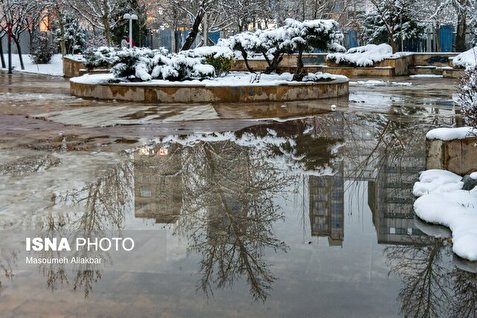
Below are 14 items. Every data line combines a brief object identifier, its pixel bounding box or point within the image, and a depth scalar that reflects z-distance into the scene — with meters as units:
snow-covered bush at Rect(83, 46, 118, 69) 19.98
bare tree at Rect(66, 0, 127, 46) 30.42
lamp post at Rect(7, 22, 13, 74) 34.74
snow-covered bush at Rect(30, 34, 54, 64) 40.73
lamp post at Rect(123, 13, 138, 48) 27.48
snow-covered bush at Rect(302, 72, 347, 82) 19.45
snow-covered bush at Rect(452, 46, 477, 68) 28.89
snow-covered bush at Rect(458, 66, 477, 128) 6.76
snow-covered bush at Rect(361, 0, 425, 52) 39.53
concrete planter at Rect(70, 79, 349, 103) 17.47
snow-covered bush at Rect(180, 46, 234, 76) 20.27
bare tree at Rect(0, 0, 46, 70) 34.91
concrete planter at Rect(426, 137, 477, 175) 7.48
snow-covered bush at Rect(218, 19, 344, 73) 19.09
